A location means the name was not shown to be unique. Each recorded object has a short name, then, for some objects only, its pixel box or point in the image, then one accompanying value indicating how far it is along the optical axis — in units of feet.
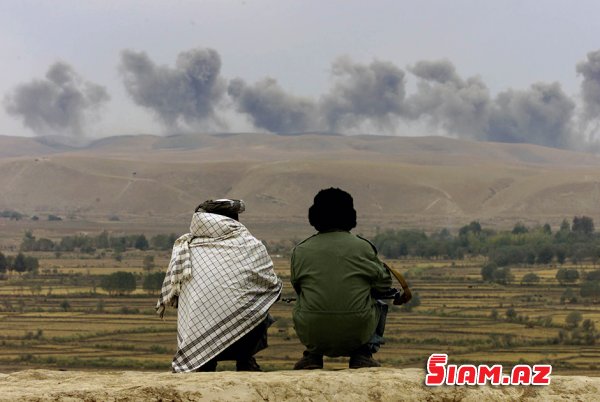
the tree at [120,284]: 192.65
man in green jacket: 27.84
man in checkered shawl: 28.60
